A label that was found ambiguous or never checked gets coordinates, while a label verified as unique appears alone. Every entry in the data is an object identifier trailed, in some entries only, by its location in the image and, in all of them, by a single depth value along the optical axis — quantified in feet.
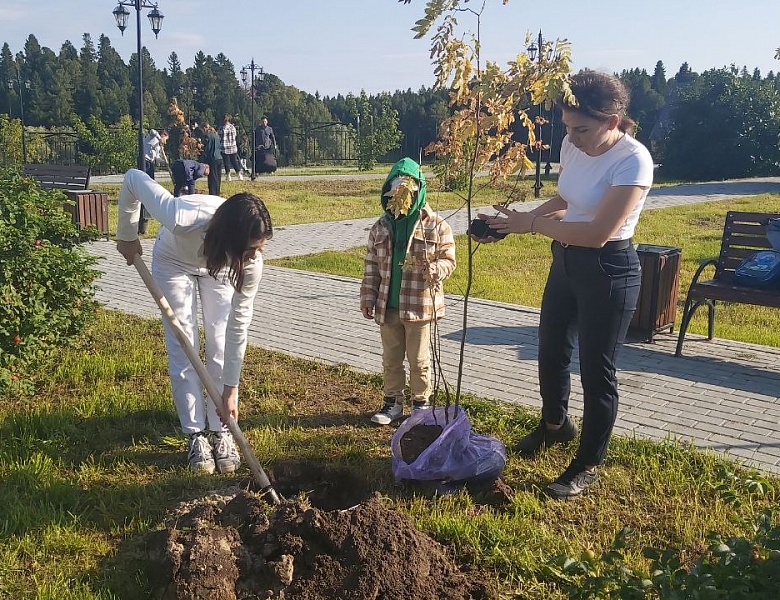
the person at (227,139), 63.87
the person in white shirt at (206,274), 10.94
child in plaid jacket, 13.47
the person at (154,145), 57.39
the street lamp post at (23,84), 112.25
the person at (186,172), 38.40
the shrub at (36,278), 15.52
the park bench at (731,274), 18.71
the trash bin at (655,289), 20.57
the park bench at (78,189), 35.14
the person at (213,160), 52.70
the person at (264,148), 76.43
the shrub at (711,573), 6.08
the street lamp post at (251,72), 89.71
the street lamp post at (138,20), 40.50
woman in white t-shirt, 10.28
